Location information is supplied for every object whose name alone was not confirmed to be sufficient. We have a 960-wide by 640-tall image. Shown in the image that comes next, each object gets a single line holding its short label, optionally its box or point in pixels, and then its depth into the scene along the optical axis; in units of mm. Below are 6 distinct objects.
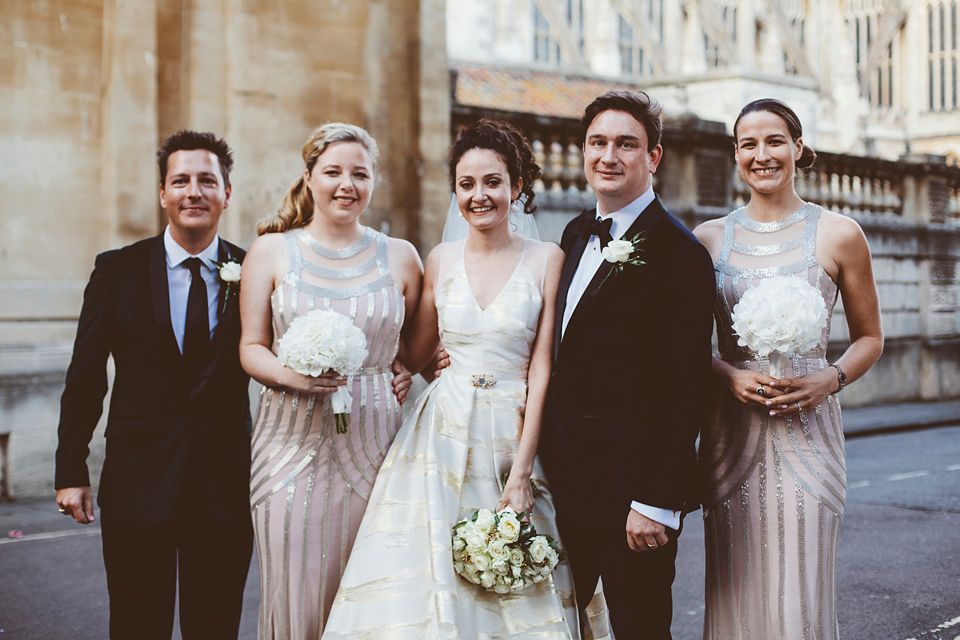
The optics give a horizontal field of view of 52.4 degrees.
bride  3412
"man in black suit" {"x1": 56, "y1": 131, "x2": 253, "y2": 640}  3600
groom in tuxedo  3264
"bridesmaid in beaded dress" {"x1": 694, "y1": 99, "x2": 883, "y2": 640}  3361
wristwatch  3459
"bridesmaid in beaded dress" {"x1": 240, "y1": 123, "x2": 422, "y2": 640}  3666
